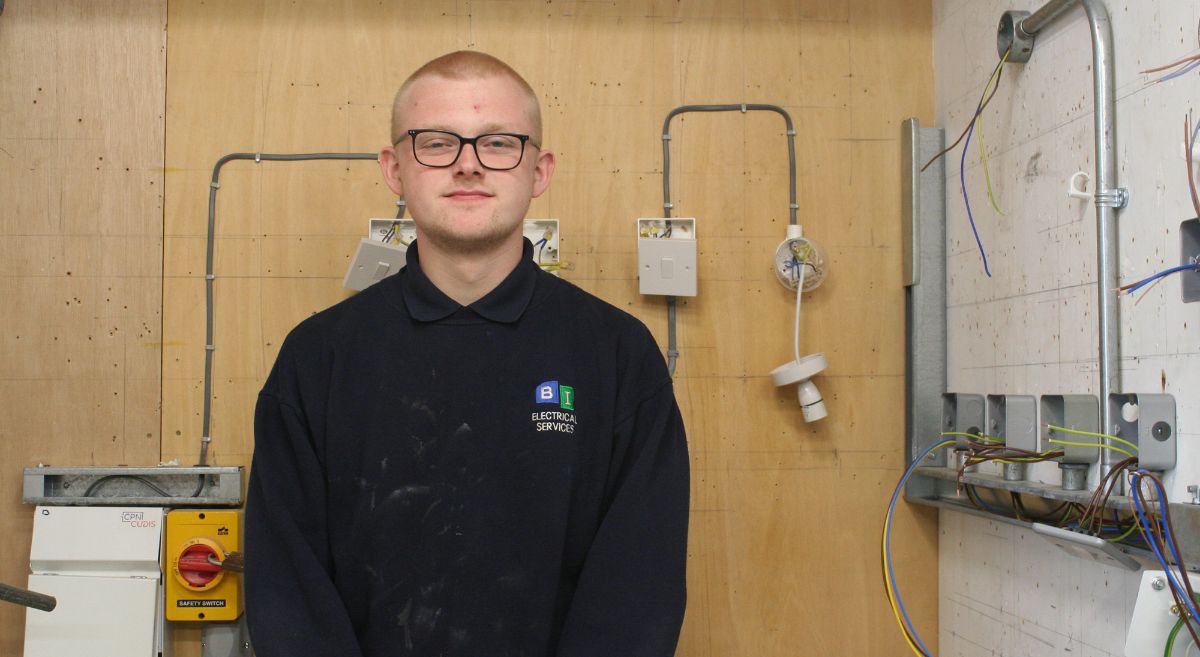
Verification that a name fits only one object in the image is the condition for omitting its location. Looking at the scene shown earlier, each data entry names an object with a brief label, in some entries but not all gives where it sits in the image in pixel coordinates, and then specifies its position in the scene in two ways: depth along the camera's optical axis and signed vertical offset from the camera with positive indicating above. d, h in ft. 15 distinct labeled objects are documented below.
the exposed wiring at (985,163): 6.82 +1.28
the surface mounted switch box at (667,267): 7.47 +0.60
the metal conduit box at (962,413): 7.00 -0.44
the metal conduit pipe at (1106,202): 5.38 +0.79
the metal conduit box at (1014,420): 6.24 -0.43
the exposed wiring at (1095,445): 5.23 -0.50
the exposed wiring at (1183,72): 4.85 +1.34
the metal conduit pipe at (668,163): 7.64 +1.41
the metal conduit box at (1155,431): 4.98 -0.39
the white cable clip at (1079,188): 5.58 +0.91
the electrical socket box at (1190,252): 4.81 +0.47
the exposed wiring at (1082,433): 5.19 -0.44
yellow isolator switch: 7.20 -1.53
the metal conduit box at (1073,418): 5.56 -0.37
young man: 5.04 -0.55
